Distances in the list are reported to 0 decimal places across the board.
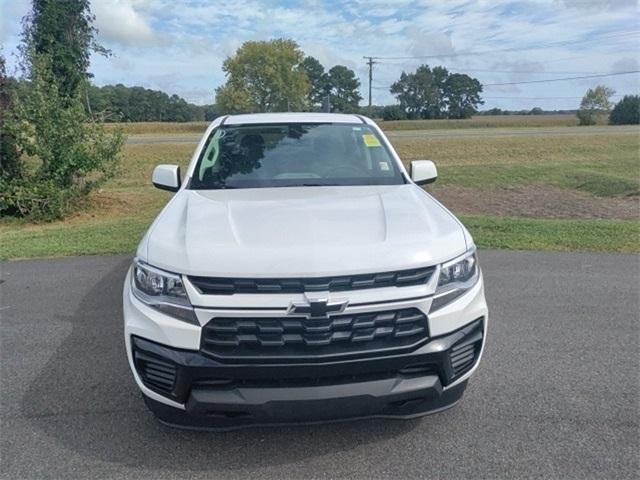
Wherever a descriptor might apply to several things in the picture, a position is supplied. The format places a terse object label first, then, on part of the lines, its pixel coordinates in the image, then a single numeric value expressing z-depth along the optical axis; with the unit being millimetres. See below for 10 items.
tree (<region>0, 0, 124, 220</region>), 9812
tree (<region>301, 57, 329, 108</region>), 91731
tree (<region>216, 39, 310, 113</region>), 68688
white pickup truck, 2275
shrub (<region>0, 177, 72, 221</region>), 9812
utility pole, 65562
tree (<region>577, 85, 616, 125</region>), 57938
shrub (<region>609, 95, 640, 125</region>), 55531
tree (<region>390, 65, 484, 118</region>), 92688
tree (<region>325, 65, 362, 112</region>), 91938
